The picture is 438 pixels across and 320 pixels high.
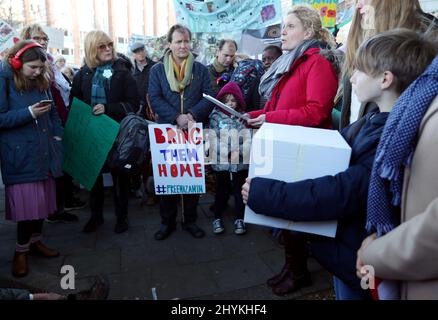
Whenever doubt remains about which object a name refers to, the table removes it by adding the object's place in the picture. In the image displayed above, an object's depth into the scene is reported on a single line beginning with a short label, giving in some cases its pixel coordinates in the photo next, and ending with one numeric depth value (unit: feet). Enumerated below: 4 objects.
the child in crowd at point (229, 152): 10.96
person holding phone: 8.90
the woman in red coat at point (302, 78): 7.37
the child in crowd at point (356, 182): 4.10
